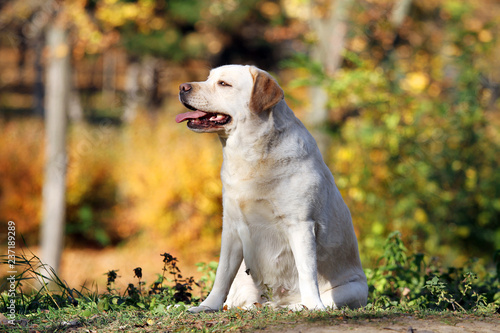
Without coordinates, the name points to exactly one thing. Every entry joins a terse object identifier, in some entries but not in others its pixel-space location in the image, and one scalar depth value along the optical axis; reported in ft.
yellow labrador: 22.24
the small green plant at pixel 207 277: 32.78
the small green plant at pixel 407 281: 30.68
